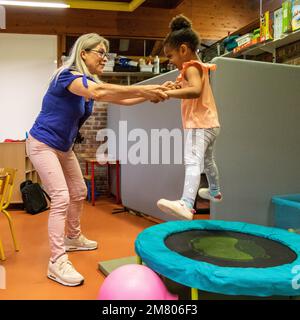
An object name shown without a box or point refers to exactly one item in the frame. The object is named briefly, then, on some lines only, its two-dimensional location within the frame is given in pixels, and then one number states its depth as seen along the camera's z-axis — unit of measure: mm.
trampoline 1460
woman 2174
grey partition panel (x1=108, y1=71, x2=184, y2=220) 3463
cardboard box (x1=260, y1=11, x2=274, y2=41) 3750
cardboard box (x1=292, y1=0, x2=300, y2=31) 3285
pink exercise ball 1559
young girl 1940
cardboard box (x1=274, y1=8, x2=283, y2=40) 3586
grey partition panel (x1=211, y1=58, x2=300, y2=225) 2854
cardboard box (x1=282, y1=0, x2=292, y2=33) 3396
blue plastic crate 2914
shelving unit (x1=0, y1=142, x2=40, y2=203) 4863
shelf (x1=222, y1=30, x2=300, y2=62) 3553
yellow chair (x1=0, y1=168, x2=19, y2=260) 2715
